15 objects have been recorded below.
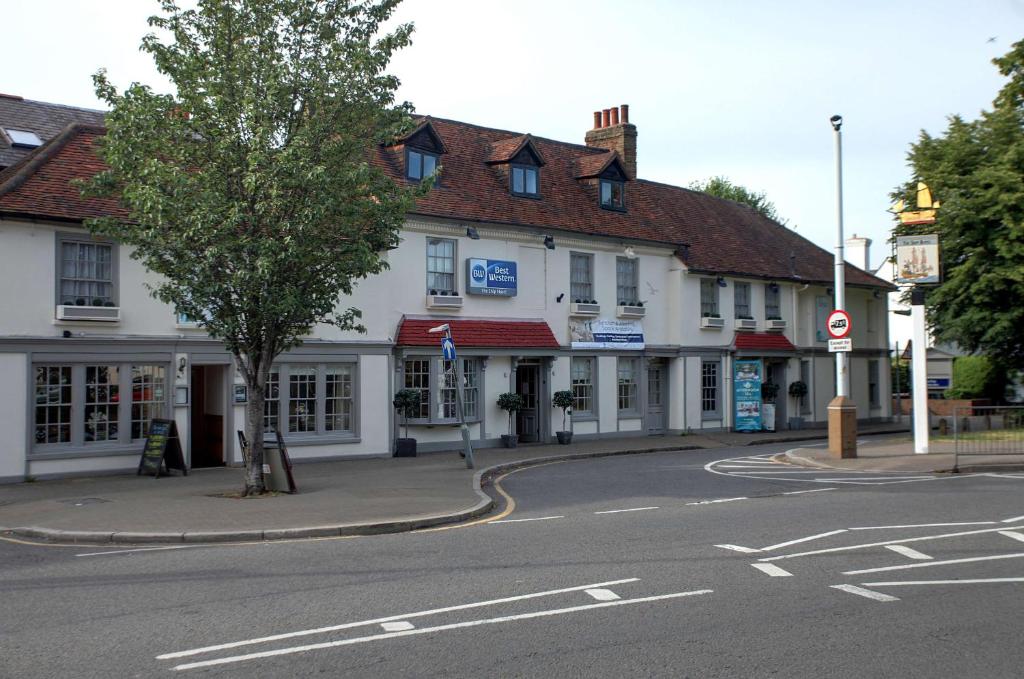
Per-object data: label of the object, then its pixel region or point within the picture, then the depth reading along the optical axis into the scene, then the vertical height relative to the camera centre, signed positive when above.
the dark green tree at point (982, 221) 28.72 +4.78
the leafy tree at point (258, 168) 15.38 +3.48
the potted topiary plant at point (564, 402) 27.61 -0.53
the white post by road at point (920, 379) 22.42 +0.05
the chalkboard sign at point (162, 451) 19.48 -1.30
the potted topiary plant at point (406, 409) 24.05 -0.61
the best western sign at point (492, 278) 26.02 +2.85
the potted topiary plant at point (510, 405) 26.31 -0.57
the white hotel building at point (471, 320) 19.47 +1.72
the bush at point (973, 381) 43.69 +0.00
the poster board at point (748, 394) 33.00 -0.39
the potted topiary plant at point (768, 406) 33.59 -0.82
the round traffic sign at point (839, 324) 22.35 +1.31
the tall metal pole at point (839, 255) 22.53 +2.93
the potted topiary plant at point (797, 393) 35.06 -0.41
